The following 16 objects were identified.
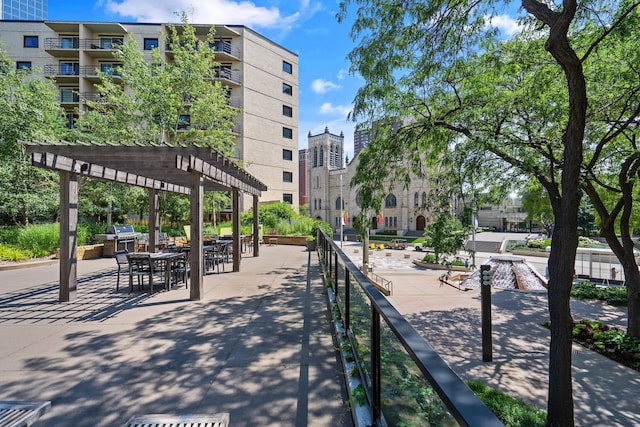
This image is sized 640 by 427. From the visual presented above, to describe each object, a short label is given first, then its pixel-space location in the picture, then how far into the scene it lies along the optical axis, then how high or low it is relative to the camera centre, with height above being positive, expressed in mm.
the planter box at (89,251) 12307 -1220
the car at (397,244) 34094 -2798
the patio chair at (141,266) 6582 -993
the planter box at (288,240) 19281 -1238
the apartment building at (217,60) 28609 +15381
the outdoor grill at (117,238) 13062 -756
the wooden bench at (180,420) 2346 -1544
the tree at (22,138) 13492 +3700
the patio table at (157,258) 6598 -803
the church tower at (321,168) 62188 +10569
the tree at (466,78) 5102 +2694
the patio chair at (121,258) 6911 -831
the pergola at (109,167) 5664 +1122
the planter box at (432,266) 18891 -3081
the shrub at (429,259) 20225 -2677
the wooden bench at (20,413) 2090 -1371
